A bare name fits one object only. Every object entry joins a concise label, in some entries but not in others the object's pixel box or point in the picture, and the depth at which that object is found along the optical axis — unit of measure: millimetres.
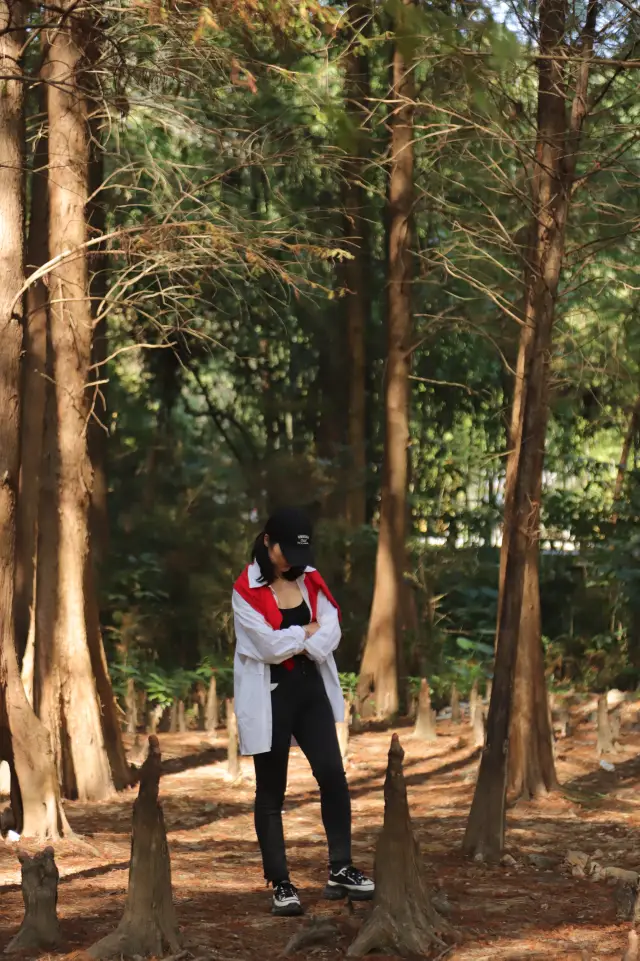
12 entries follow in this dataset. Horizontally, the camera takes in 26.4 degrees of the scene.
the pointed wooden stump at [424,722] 13155
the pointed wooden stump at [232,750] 11320
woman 6176
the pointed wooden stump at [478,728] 12695
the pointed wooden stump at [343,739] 11648
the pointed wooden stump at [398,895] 5699
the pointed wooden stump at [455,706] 14312
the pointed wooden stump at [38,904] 5590
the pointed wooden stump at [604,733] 11906
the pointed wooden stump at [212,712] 13570
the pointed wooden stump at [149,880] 5477
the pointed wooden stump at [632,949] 4602
